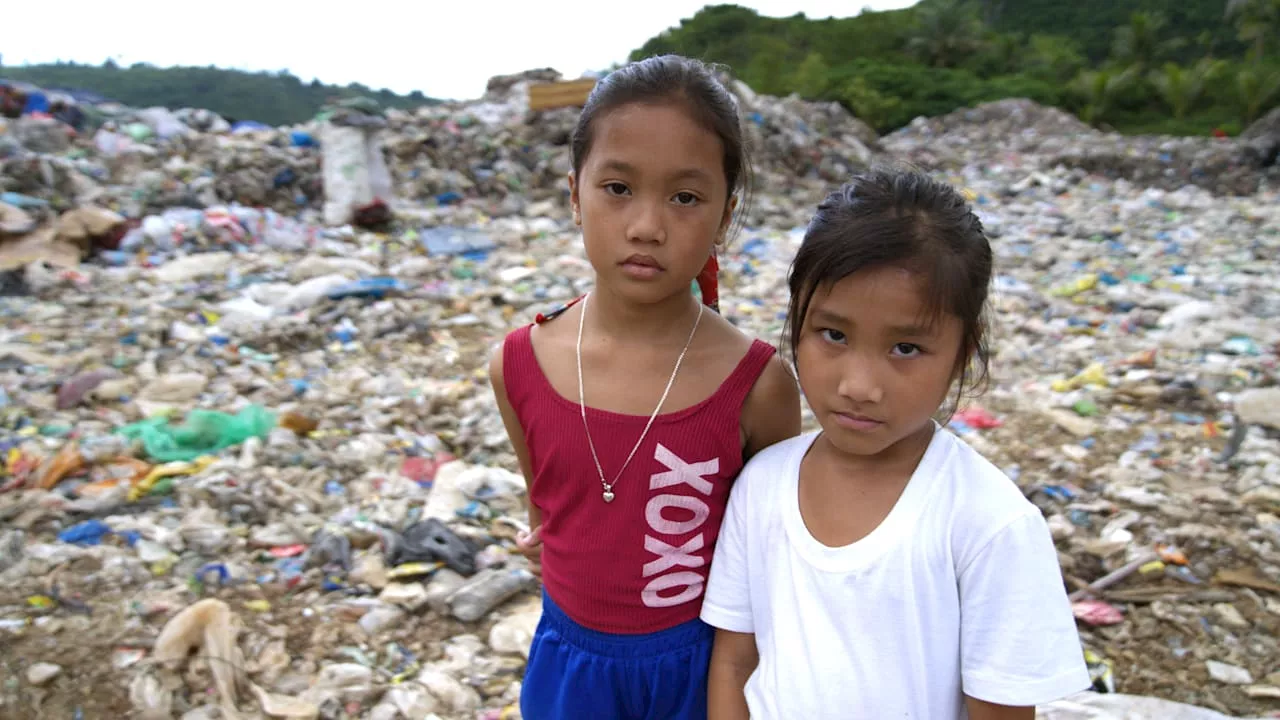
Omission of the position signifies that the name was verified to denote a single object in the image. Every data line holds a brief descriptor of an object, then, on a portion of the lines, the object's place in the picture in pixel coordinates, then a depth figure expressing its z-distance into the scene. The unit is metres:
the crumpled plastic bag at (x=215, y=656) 2.01
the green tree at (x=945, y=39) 23.52
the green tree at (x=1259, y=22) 17.84
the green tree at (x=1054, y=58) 20.48
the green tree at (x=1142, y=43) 20.36
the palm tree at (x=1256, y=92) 14.98
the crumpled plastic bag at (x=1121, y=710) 1.77
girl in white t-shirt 0.90
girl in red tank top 1.10
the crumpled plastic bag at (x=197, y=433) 3.24
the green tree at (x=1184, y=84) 17.20
